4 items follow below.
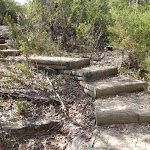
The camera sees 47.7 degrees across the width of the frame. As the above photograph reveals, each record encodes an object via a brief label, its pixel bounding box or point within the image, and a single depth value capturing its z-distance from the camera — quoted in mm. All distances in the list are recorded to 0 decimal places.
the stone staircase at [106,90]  2635
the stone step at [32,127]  2701
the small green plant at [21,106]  3046
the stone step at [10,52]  5589
